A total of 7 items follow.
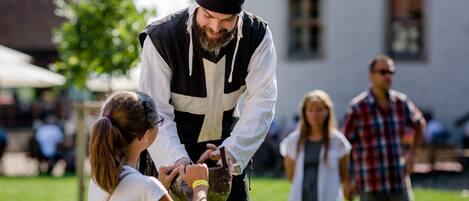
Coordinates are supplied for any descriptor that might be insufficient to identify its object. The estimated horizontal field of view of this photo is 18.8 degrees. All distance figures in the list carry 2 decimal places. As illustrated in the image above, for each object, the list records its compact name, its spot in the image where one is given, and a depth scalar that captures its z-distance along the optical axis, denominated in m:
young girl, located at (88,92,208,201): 5.58
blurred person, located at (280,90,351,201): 11.95
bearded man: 6.33
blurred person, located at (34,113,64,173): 28.17
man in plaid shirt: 11.74
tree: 15.16
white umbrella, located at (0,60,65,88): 27.33
